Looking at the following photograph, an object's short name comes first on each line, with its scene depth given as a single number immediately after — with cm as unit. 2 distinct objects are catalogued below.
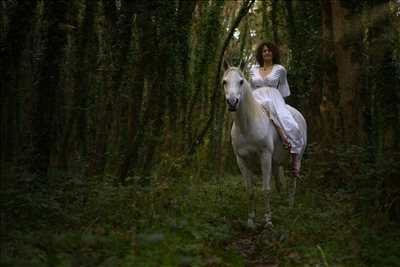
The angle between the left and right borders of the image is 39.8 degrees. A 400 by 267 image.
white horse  733
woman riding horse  824
